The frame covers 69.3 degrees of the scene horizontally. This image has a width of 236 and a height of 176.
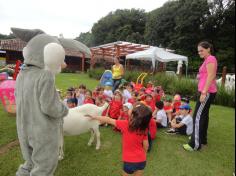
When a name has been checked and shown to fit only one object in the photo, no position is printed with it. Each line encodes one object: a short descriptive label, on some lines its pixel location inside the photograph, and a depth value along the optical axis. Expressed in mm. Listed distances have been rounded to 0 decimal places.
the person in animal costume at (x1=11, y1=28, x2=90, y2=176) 1676
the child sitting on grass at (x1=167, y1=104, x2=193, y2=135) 3839
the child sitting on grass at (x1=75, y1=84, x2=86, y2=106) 4788
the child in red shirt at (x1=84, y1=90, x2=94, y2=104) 4430
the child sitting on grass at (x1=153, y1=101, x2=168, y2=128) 4112
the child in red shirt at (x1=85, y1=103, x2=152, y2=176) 1893
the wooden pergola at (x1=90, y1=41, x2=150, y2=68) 13815
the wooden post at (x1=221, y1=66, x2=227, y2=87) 9003
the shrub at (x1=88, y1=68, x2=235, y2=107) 7597
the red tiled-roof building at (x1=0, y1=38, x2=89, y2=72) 20555
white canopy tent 10326
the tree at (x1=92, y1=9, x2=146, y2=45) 30452
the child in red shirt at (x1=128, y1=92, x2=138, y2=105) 4423
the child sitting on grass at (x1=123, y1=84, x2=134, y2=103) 4815
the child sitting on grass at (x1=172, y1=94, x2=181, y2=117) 4661
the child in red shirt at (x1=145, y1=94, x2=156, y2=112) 4224
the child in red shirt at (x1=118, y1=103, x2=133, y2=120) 3788
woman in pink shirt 2940
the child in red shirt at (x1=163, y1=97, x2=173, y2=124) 4463
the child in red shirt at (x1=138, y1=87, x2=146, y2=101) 4364
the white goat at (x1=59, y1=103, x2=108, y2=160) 2712
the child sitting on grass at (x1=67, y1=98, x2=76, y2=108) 4514
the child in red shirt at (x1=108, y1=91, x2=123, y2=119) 4264
